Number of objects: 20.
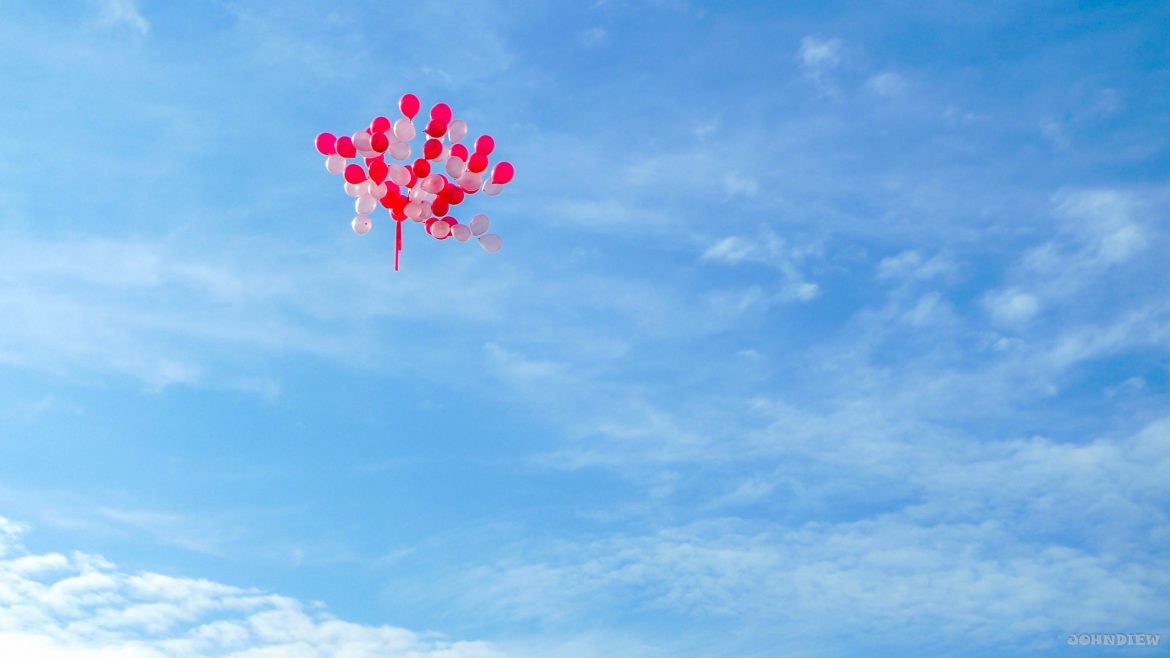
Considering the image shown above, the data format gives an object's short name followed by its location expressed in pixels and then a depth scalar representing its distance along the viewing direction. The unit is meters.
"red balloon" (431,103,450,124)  18.12
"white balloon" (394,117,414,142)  17.80
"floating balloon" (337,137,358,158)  17.88
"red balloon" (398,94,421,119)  18.02
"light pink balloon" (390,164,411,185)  17.72
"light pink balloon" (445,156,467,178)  18.05
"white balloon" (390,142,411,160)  17.83
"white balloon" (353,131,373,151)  17.77
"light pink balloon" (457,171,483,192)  18.28
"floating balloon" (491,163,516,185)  18.66
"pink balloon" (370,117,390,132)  17.62
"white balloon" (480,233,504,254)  18.95
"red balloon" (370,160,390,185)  17.62
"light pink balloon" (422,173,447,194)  18.03
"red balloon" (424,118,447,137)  18.06
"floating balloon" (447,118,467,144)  18.25
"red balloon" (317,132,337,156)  18.11
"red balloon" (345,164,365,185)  17.73
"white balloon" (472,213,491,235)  18.75
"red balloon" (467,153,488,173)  18.23
